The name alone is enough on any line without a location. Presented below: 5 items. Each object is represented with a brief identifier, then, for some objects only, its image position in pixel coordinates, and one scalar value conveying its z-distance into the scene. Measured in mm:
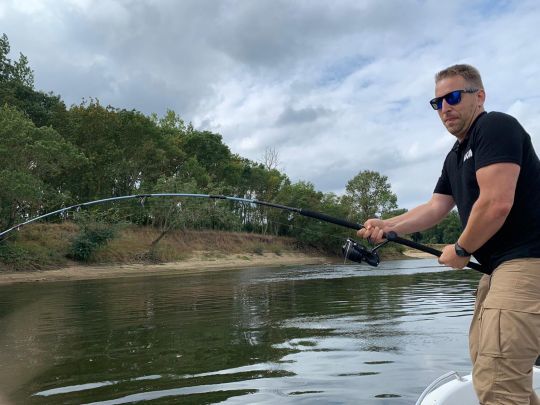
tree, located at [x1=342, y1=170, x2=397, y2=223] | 85438
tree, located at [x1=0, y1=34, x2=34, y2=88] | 45134
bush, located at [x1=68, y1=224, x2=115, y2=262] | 36781
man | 2705
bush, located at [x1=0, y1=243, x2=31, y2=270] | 31297
